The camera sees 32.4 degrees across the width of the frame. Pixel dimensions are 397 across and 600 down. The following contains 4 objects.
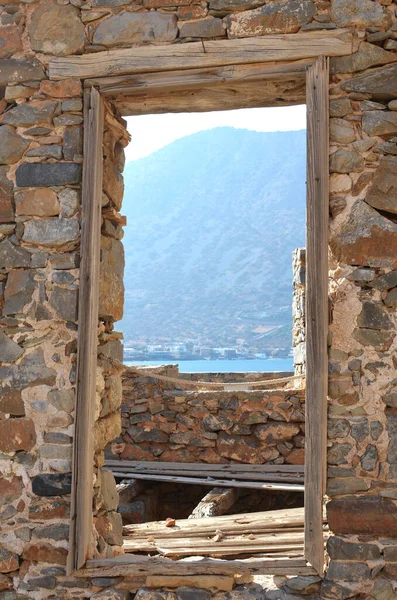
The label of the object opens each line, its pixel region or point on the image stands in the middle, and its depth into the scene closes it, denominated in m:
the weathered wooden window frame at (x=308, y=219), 3.39
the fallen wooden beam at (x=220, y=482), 6.02
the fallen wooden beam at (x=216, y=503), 5.48
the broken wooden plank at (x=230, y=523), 4.38
